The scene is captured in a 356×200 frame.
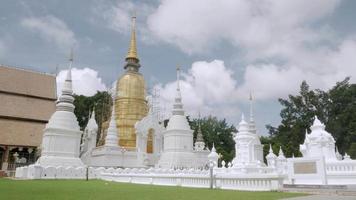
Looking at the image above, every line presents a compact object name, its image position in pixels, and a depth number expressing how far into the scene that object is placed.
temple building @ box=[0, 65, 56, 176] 33.19
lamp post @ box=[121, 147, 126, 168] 30.38
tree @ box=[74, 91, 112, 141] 51.21
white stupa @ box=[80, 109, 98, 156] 35.56
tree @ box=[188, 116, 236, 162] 54.94
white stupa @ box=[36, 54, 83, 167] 25.92
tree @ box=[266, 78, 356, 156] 44.44
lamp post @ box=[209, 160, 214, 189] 13.92
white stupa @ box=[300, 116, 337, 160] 20.05
